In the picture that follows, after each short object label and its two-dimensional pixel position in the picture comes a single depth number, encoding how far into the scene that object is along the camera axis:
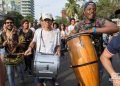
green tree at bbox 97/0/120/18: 22.89
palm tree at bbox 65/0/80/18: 29.82
